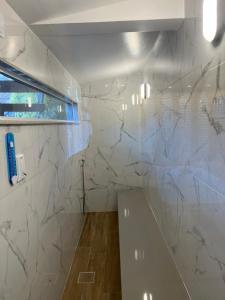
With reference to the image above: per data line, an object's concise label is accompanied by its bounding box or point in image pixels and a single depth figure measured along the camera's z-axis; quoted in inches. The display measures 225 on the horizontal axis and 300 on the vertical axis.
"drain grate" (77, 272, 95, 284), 93.4
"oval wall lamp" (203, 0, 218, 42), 42.3
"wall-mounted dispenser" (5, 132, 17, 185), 44.0
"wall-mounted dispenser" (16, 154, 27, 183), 47.7
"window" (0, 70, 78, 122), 47.0
